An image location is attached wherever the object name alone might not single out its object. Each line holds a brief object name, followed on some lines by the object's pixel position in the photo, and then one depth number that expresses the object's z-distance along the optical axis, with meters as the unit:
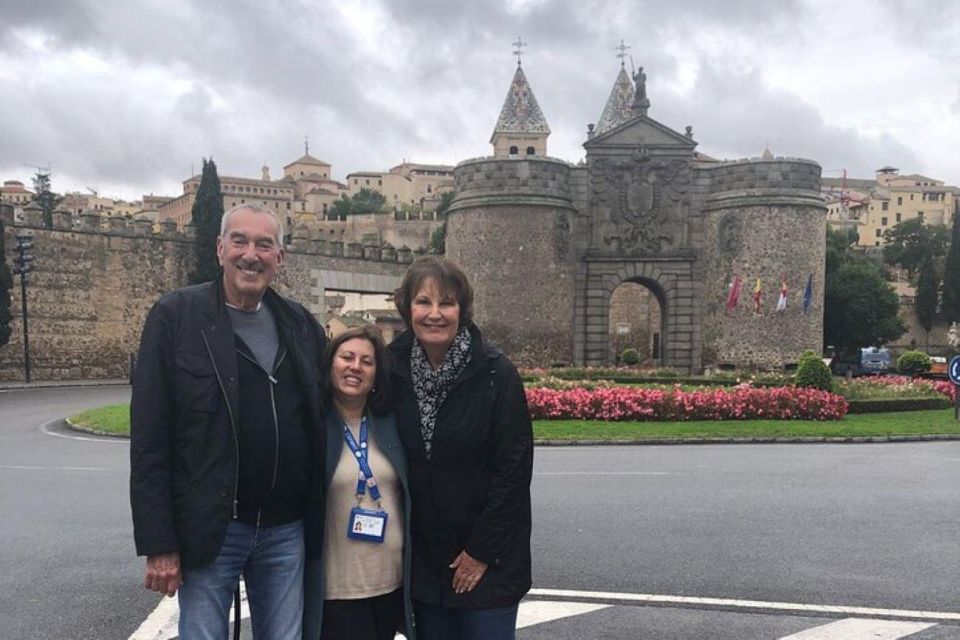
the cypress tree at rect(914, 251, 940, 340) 57.84
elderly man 2.84
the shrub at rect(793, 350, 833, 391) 16.78
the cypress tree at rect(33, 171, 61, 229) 65.00
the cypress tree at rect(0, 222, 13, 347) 28.66
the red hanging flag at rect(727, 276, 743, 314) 26.78
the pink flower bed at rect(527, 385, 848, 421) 15.34
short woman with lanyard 3.08
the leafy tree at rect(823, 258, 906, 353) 42.41
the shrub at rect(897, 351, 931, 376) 27.59
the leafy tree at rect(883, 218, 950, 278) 73.19
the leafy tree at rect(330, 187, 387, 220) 100.31
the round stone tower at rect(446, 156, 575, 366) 26.83
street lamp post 26.69
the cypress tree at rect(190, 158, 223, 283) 35.91
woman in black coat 3.08
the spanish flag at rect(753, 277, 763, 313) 26.59
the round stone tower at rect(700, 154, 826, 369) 26.77
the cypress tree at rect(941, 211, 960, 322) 52.28
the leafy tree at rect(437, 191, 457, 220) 83.20
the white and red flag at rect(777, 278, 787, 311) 26.38
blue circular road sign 14.69
